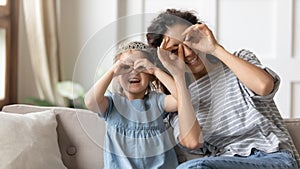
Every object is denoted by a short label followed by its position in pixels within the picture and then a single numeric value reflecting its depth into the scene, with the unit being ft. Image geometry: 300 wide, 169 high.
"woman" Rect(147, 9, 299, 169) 9.18
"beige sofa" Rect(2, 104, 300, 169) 10.03
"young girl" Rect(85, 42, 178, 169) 9.28
